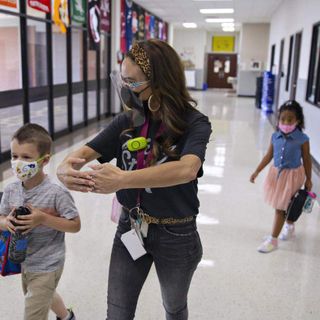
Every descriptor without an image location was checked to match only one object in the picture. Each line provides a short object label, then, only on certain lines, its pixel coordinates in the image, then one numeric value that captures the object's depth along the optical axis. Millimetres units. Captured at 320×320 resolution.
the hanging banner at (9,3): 5200
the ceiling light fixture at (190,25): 16734
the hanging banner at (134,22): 11343
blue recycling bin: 11766
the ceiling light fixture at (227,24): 16469
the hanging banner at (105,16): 8953
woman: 1137
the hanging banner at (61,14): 6699
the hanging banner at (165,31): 15928
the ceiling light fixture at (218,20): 15086
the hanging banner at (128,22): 10717
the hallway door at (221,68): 21000
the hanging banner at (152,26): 13691
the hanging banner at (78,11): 7427
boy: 1509
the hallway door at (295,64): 8311
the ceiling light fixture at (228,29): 19188
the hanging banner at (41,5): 5932
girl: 2861
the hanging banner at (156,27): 14352
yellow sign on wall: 20922
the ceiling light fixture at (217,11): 12484
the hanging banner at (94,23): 8305
